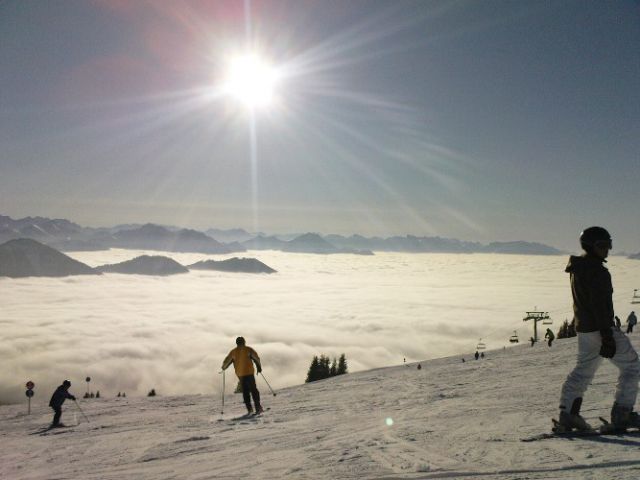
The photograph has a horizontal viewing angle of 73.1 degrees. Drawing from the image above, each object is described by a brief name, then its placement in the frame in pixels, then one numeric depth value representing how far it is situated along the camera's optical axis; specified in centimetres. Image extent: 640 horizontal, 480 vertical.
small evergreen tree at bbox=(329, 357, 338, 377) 4905
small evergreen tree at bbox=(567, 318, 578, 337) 3246
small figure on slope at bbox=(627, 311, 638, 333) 2451
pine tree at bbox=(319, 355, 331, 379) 4737
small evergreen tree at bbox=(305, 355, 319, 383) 4712
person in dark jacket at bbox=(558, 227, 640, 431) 493
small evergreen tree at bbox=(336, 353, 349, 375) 5430
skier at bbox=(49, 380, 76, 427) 1275
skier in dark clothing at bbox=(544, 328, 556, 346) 1965
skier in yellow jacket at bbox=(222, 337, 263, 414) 1095
